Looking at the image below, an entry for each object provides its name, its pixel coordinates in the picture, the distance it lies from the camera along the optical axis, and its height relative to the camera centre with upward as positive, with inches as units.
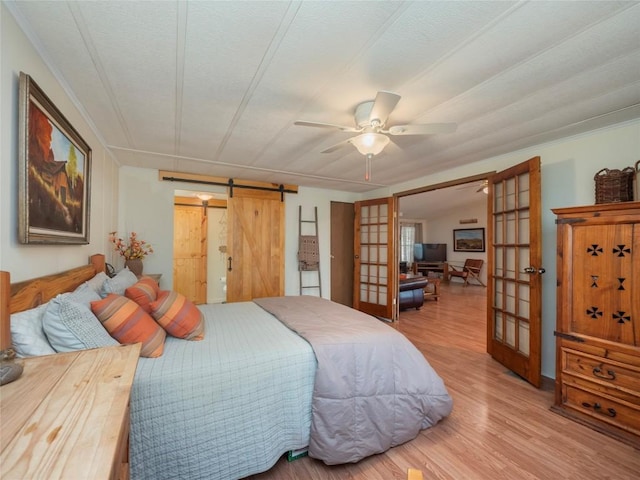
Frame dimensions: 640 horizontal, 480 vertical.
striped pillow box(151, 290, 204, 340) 65.8 -19.5
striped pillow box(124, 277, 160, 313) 67.1 -14.0
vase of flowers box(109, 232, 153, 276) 125.0 -5.6
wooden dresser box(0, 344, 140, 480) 20.8 -17.3
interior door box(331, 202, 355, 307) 203.5 -7.8
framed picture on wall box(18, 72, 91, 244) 49.7 +14.9
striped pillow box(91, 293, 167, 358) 54.5 -17.4
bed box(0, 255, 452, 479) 50.3 -33.6
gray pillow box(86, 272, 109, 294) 71.1 -11.7
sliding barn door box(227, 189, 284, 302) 167.5 -2.4
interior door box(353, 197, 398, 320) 178.6 -11.6
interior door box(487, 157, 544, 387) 95.5 -10.6
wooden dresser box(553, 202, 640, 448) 71.4 -21.3
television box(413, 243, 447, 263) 380.2 -13.8
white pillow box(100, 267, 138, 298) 73.3 -12.5
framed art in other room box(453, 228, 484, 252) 340.5 +3.5
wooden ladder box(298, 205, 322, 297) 188.7 -10.8
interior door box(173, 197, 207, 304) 207.2 -8.0
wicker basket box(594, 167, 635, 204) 82.0 +17.8
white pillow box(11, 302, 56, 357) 42.6 -15.6
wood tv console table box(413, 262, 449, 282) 372.5 -36.1
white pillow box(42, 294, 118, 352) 46.5 -15.4
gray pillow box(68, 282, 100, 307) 53.8 -11.7
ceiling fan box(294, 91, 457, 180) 66.6 +32.8
